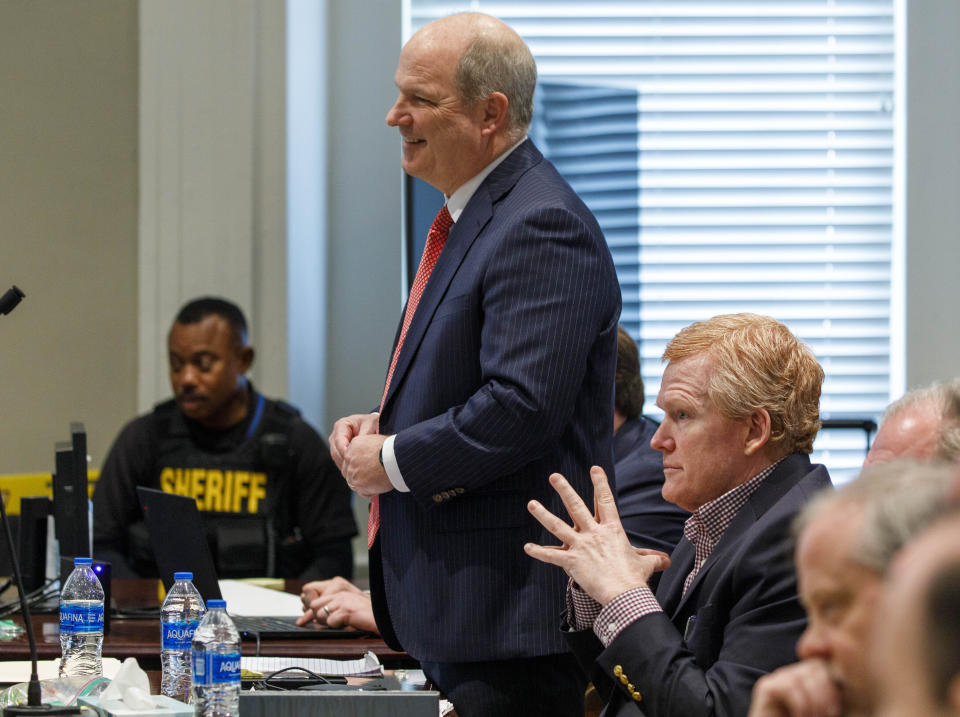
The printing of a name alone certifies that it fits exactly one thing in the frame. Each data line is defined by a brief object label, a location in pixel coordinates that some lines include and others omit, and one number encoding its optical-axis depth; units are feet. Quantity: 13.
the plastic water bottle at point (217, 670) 14.13
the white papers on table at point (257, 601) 17.07
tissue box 14.29
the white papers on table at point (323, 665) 15.30
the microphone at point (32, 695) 14.22
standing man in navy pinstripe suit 15.43
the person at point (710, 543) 14.44
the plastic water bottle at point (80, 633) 15.43
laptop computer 16.18
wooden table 15.89
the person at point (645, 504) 16.45
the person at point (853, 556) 9.66
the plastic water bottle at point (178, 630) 15.31
